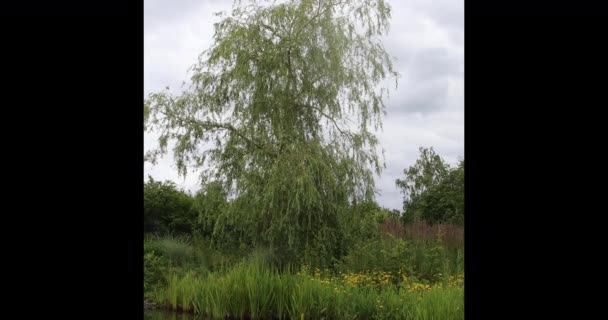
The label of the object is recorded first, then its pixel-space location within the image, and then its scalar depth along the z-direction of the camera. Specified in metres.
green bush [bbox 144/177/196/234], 11.95
